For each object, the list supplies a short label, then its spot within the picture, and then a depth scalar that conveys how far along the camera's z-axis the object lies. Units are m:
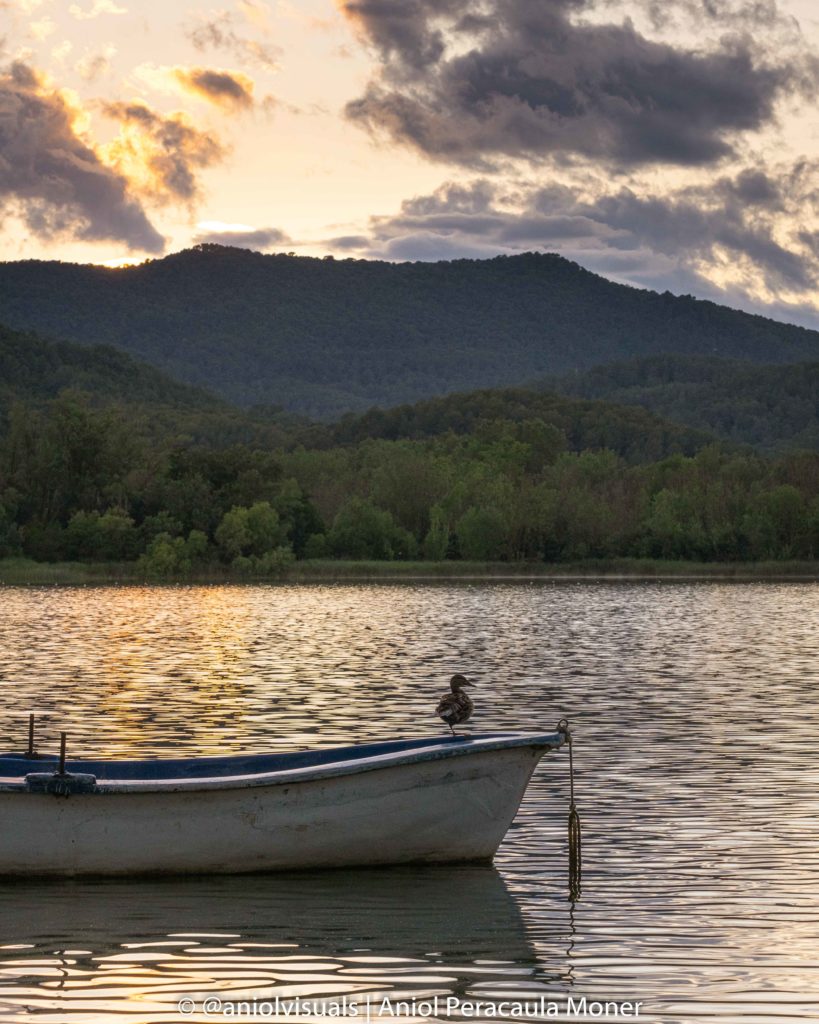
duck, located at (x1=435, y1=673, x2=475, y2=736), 19.52
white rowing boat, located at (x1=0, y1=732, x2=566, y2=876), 18.12
